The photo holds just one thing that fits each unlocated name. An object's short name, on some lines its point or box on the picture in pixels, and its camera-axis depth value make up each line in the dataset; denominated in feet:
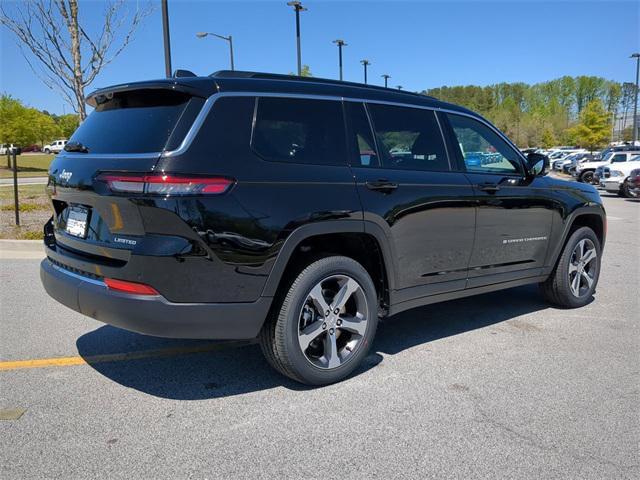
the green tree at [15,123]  131.95
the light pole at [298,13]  75.87
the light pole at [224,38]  90.63
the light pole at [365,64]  122.73
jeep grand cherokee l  9.87
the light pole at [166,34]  39.34
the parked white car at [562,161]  147.88
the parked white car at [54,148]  224.90
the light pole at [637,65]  144.05
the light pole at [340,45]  102.33
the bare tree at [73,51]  37.01
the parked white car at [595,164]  82.48
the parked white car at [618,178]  71.67
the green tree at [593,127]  189.78
